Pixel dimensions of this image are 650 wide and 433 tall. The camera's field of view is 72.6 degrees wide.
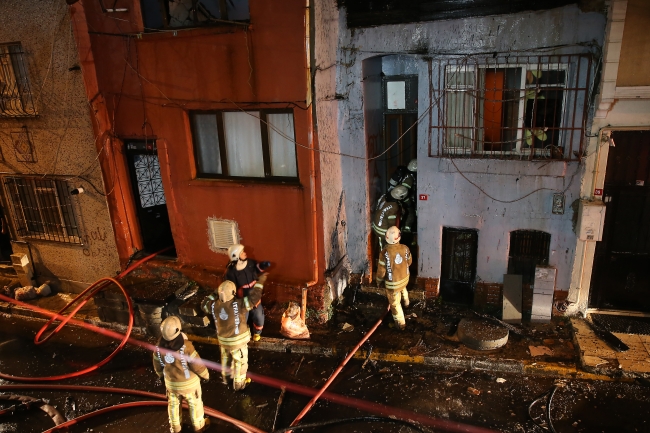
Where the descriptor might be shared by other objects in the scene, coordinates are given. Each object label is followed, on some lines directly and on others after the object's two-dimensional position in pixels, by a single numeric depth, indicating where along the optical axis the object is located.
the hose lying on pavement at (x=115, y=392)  6.27
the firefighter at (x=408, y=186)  9.93
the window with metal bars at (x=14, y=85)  9.95
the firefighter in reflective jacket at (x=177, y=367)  5.94
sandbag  8.34
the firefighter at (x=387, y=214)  9.42
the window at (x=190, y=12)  8.05
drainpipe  7.48
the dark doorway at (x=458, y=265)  9.06
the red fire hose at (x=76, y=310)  7.88
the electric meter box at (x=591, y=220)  7.57
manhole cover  7.70
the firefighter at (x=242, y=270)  7.79
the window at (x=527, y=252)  8.49
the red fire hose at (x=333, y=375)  6.40
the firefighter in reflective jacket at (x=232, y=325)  6.91
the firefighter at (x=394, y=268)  8.17
